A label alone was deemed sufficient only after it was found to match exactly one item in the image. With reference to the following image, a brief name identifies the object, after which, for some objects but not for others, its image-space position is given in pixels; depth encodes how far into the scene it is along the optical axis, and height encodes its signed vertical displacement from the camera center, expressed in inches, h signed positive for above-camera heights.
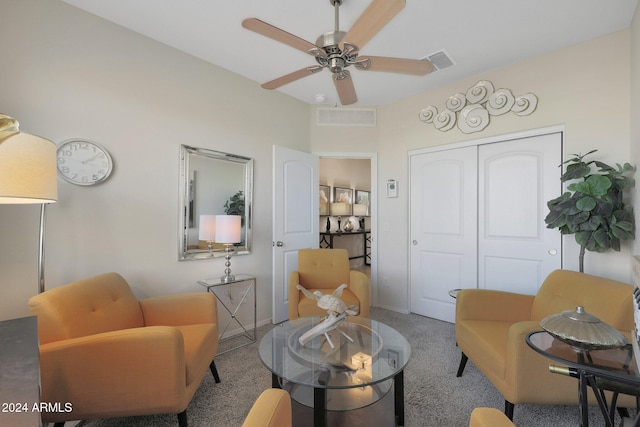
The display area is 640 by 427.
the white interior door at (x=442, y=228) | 128.2 -4.8
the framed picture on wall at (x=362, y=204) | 263.9 +12.0
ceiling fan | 55.5 +38.0
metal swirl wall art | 113.3 +46.3
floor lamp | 47.6 +8.3
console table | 242.5 -19.4
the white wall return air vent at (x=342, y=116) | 152.6 +52.5
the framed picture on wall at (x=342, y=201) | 244.4 +13.6
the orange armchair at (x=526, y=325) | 61.0 -28.7
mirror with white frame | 106.1 +8.7
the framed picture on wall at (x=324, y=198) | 238.4 +15.0
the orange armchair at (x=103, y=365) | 54.7 -29.0
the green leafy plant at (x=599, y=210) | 84.6 +2.7
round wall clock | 81.0 +15.0
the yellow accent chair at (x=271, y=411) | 29.1 -20.6
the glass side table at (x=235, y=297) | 112.4 -33.5
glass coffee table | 56.2 -31.2
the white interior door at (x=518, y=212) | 108.5 +2.4
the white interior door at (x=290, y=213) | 132.5 +1.5
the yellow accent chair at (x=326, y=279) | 109.2 -25.5
